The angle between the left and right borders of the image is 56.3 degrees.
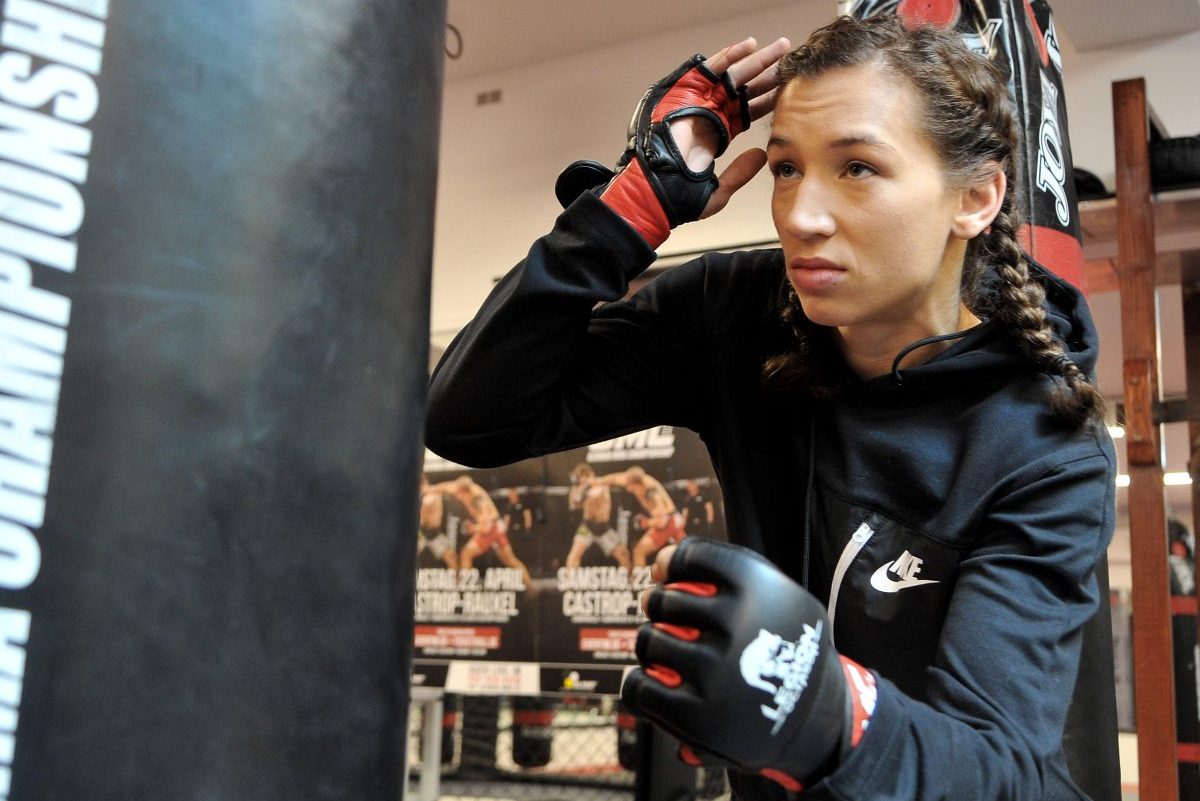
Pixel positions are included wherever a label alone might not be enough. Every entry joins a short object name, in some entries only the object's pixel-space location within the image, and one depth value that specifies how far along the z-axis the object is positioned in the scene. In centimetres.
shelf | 318
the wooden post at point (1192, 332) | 352
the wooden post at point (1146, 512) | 232
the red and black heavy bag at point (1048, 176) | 142
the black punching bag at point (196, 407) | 46
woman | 85
